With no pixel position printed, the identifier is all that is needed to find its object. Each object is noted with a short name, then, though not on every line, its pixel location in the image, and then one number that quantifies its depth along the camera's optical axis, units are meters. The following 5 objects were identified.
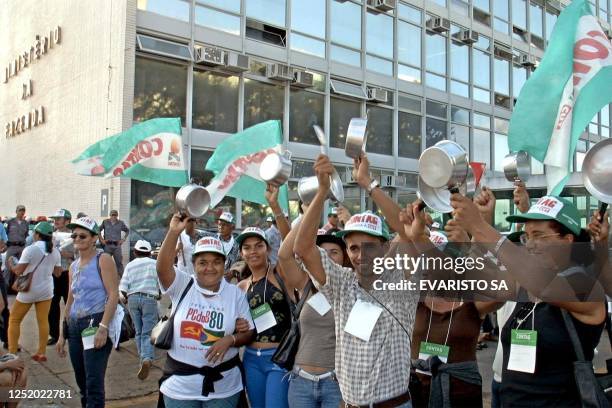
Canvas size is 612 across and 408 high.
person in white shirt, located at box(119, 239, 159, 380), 7.35
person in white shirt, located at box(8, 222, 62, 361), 7.50
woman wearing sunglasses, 4.77
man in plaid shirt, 2.95
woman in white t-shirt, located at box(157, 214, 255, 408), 3.78
